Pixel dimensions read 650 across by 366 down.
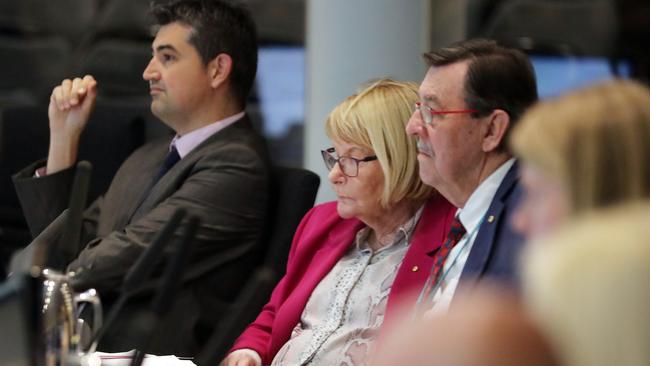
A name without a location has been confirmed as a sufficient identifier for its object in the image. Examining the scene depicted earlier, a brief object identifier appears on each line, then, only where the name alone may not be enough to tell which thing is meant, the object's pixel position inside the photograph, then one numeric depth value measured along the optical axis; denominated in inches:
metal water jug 199.7
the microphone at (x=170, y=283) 187.6
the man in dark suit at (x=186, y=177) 242.2
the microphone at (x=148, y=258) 193.0
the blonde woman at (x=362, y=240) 226.4
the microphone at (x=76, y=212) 199.2
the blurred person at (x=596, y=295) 155.8
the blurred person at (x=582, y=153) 167.3
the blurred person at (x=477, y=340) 157.1
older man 220.8
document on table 214.5
